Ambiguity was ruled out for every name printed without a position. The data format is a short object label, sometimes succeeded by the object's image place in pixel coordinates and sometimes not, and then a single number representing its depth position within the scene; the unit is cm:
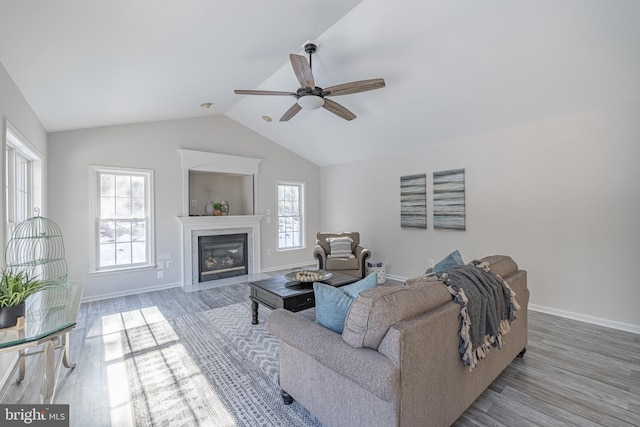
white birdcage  278
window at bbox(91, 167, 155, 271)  449
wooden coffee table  296
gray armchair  499
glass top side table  166
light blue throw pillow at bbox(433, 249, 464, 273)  241
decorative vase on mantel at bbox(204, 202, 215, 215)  568
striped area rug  188
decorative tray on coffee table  328
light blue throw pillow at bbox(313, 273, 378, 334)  166
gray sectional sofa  131
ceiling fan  257
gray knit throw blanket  166
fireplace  518
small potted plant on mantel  566
